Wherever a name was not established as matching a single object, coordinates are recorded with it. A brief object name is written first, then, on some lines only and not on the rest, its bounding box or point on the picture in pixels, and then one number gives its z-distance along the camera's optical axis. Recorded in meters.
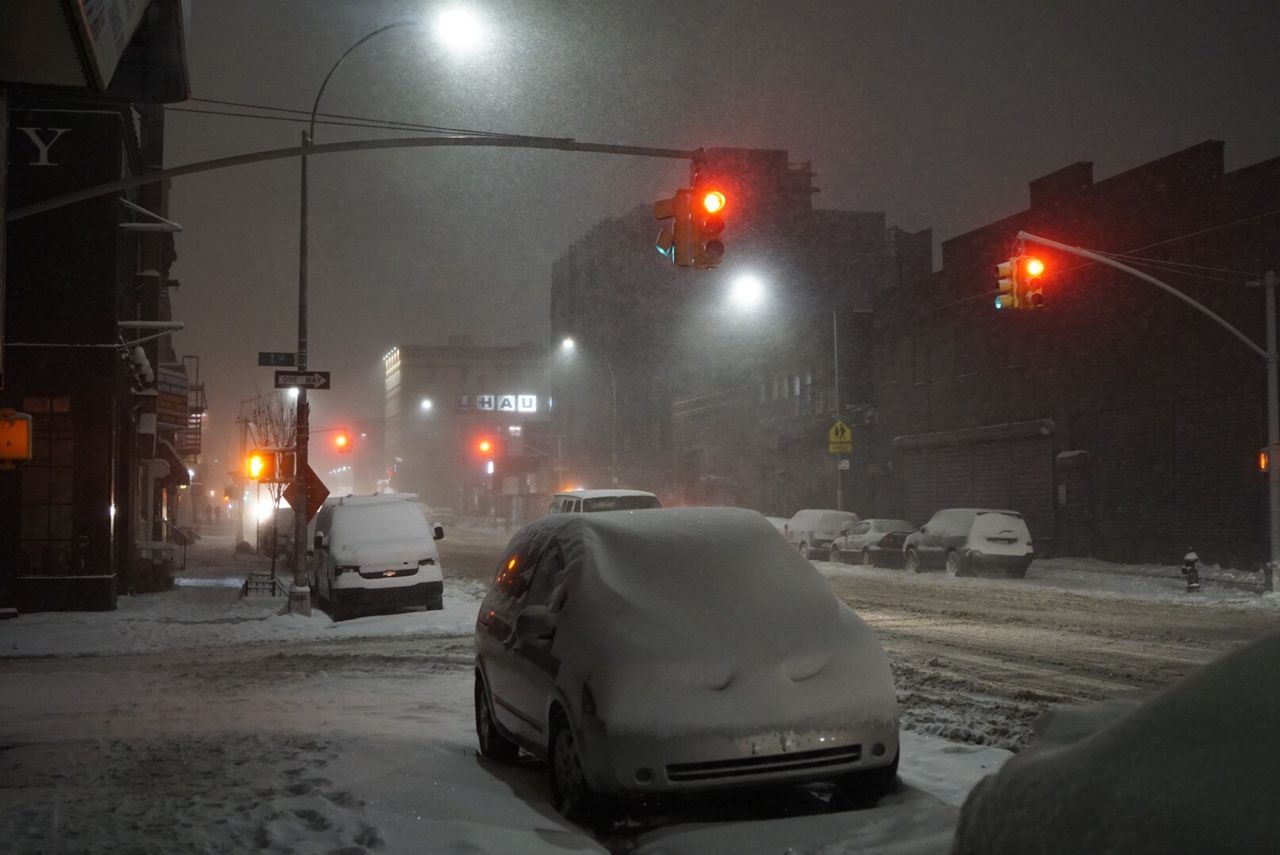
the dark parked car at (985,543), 31.19
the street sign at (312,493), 21.73
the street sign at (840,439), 41.09
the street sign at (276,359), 21.22
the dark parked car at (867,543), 36.12
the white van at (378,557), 21.45
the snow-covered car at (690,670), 6.57
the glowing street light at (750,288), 42.47
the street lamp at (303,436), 21.48
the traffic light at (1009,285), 22.98
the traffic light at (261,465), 24.52
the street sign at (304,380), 20.77
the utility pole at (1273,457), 25.23
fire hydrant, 26.77
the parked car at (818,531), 40.31
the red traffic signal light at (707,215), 15.59
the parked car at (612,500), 24.47
